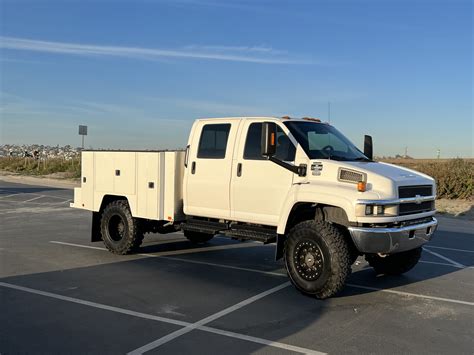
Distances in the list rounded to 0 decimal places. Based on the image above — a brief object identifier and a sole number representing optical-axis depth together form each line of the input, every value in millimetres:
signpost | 33875
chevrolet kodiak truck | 6316
